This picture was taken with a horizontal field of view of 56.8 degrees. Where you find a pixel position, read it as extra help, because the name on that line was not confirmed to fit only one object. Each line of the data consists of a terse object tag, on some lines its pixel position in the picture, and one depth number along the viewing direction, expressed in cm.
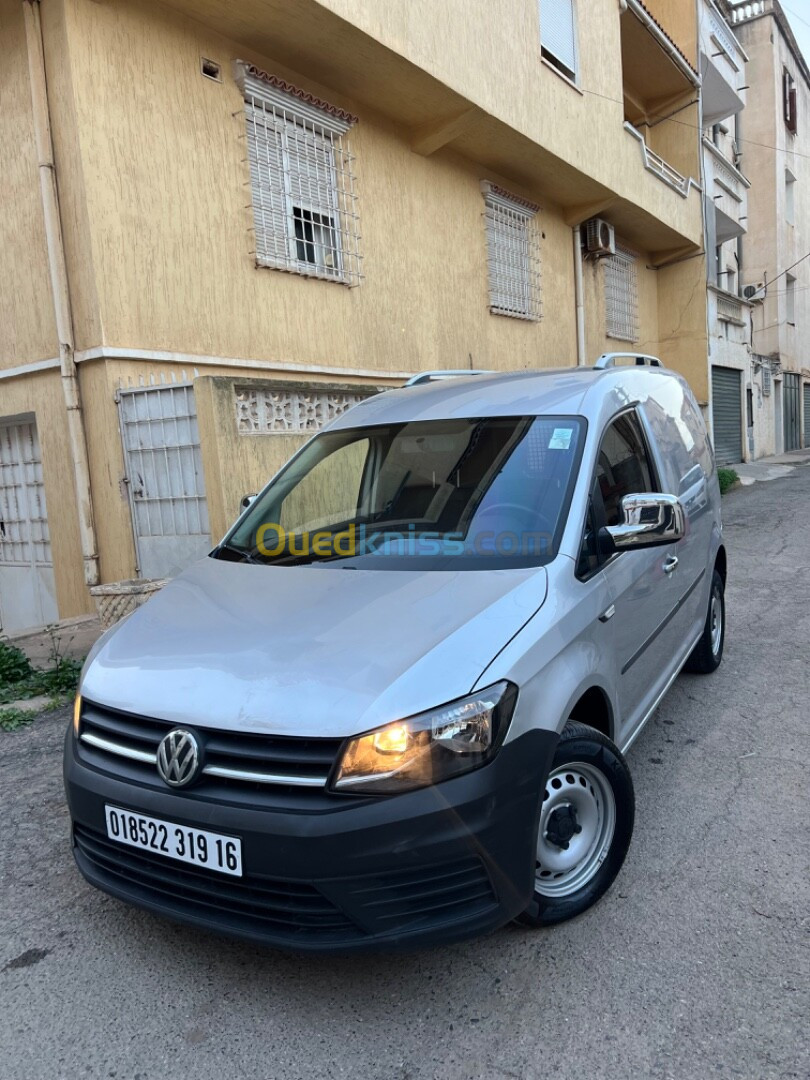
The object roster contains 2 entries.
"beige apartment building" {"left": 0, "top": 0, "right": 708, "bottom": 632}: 590
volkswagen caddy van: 192
